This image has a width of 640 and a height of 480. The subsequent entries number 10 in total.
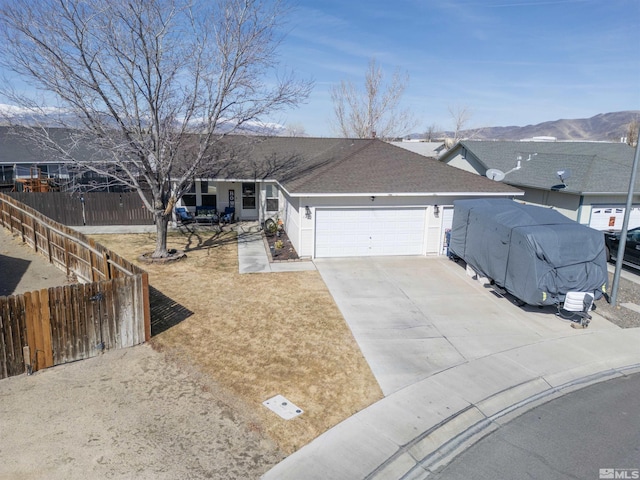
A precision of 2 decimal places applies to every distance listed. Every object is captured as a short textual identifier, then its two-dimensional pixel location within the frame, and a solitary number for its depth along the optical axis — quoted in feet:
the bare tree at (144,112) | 43.39
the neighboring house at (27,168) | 84.92
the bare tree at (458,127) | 217.77
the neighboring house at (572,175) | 58.85
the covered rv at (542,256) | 35.91
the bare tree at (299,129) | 212.58
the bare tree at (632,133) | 133.55
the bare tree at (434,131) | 331.04
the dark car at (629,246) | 50.93
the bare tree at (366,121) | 146.30
